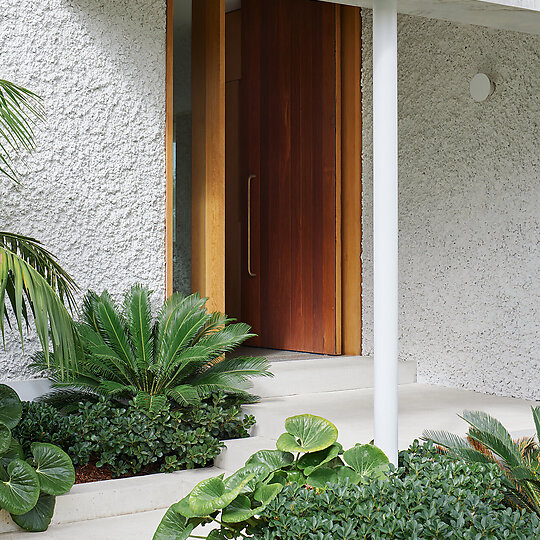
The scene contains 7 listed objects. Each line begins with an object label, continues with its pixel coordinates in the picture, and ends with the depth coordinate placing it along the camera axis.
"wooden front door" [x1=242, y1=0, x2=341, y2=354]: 5.88
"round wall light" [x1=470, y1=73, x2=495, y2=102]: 4.99
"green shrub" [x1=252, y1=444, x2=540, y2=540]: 2.51
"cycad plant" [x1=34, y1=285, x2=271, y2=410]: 4.12
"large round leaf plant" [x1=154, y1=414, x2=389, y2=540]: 2.65
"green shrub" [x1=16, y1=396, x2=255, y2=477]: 3.83
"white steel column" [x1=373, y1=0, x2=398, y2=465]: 3.07
